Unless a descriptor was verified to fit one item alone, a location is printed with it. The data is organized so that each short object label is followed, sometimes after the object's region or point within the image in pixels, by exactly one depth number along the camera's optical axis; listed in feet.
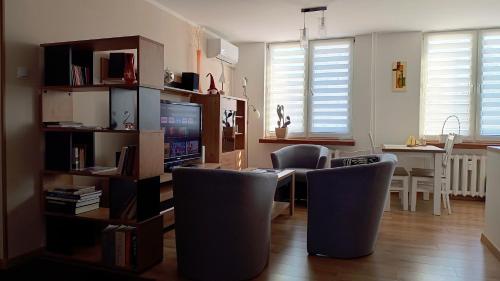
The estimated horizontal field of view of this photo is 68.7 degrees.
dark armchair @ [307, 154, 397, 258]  9.46
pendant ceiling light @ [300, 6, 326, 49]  13.50
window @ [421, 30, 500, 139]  17.76
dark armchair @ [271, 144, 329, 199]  16.60
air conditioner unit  17.92
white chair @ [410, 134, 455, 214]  15.43
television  13.39
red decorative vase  8.95
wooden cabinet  16.58
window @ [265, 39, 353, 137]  19.80
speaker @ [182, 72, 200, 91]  15.70
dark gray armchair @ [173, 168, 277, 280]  7.83
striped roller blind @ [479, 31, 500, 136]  17.69
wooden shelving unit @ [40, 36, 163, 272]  8.68
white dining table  14.99
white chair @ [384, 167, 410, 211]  15.57
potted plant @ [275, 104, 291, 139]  20.27
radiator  17.34
